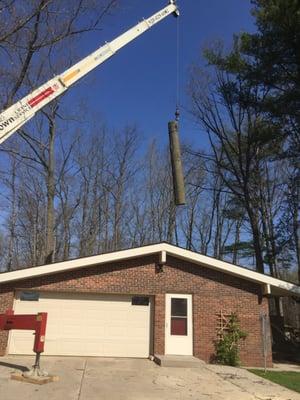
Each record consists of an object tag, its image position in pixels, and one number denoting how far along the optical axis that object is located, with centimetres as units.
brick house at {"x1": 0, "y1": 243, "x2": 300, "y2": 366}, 1644
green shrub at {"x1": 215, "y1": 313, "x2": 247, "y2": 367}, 1623
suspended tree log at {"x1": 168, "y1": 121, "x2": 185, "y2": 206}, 995
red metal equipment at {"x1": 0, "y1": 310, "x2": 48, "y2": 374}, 1067
